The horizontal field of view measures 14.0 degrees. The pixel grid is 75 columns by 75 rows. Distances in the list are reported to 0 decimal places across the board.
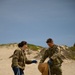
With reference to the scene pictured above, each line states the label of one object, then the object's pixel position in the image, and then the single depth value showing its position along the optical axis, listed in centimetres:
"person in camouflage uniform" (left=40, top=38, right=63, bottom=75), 962
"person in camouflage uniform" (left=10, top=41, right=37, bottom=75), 953
